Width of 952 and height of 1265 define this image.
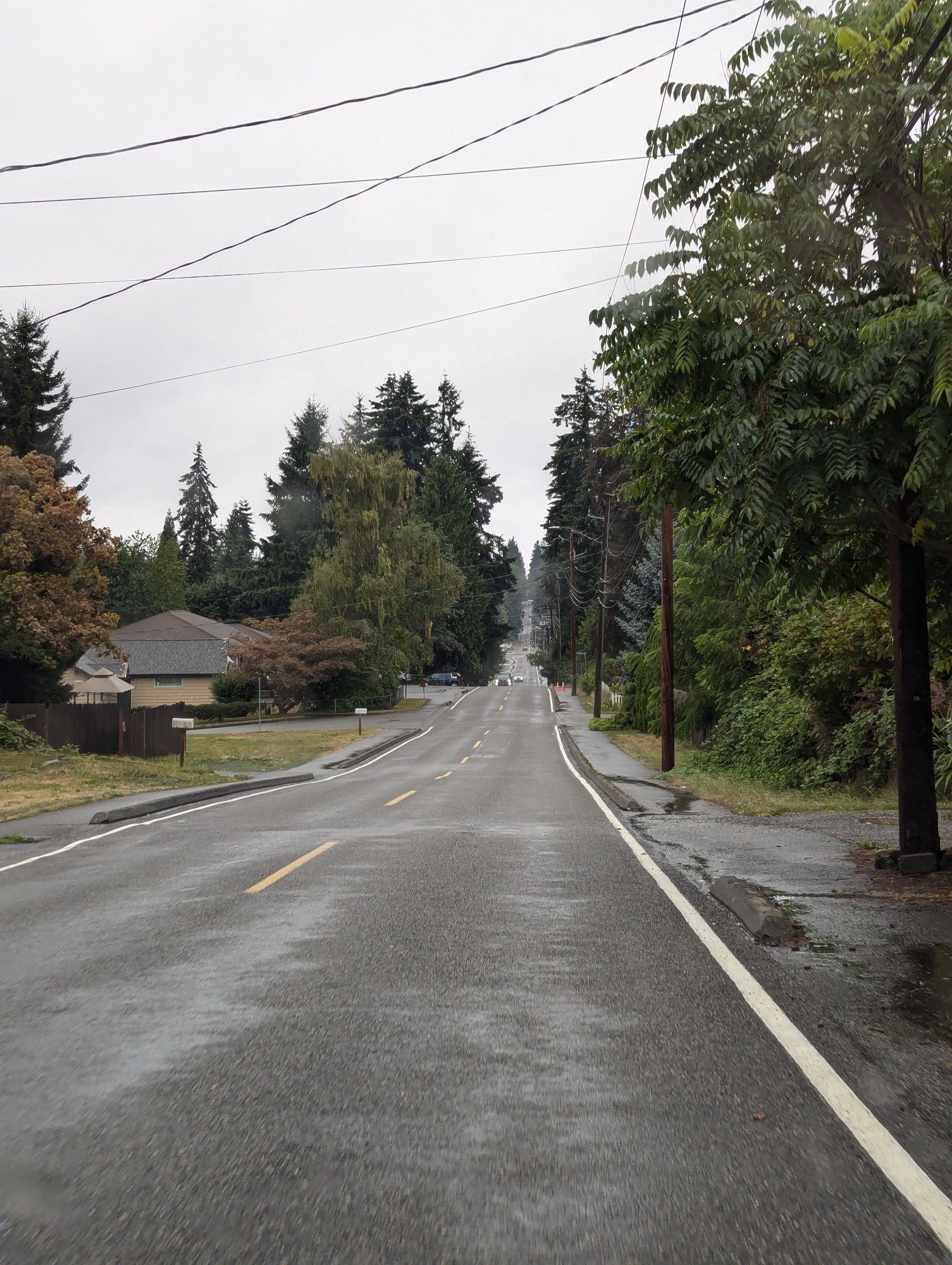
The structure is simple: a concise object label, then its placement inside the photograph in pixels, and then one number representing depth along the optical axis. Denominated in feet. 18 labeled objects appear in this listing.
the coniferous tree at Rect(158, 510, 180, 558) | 330.59
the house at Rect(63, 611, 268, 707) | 205.16
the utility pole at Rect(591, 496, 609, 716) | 161.89
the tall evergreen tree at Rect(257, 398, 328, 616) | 278.67
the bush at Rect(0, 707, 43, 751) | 86.99
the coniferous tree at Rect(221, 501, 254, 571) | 354.95
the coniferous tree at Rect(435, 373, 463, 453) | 319.88
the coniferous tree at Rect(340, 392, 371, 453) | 292.20
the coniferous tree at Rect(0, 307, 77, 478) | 187.21
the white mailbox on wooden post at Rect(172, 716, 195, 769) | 87.40
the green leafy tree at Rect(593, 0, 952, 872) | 24.00
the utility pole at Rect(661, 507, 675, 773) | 79.61
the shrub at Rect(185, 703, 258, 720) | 192.03
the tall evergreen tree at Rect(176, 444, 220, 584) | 359.66
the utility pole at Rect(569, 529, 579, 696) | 222.07
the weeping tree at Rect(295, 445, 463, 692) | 197.36
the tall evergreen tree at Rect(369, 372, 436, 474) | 306.55
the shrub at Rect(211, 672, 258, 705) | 197.98
